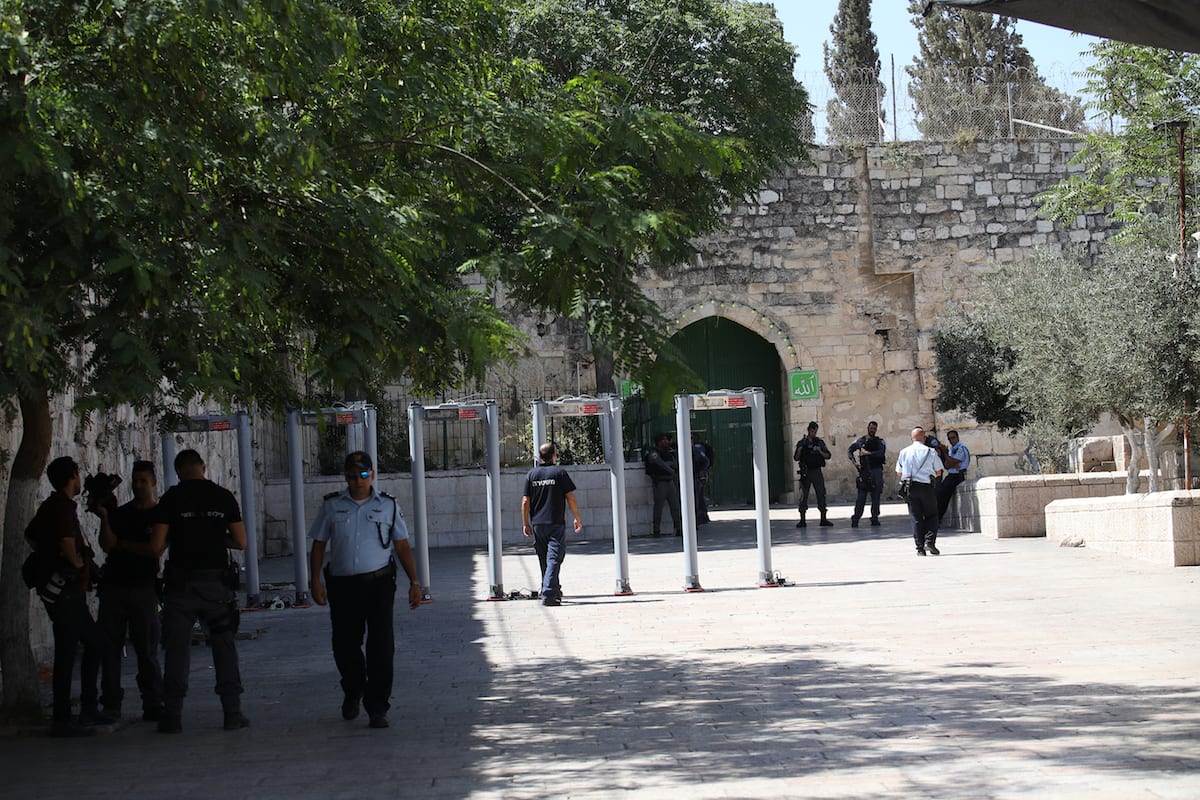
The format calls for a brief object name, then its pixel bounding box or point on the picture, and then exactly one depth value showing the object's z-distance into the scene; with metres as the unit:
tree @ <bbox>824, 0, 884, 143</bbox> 29.70
